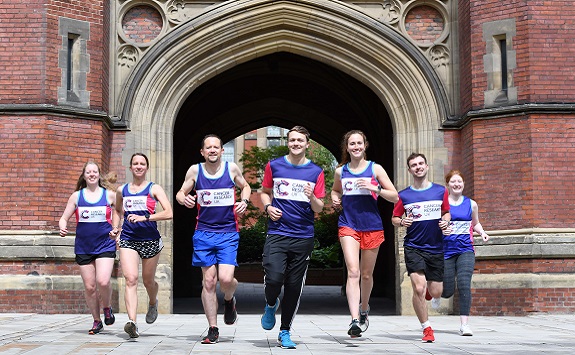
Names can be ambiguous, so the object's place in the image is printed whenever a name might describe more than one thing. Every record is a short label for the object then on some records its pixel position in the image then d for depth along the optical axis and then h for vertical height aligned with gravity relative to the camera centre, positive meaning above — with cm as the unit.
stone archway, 1348 +224
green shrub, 3106 -99
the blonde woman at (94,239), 848 -21
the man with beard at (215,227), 742 -9
